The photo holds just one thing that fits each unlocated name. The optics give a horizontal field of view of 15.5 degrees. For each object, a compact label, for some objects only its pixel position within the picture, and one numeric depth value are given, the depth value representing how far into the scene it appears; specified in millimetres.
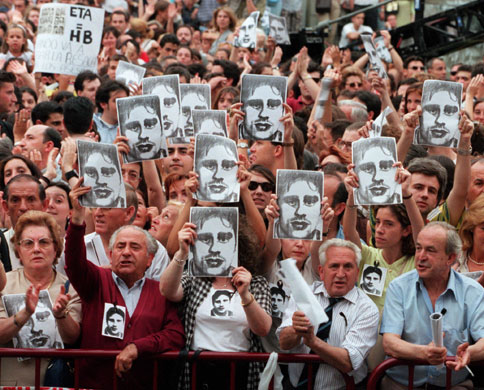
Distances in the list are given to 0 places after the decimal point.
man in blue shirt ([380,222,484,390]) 10641
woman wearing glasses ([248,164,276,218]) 12688
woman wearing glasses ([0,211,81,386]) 10690
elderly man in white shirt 10573
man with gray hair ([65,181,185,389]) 10919
